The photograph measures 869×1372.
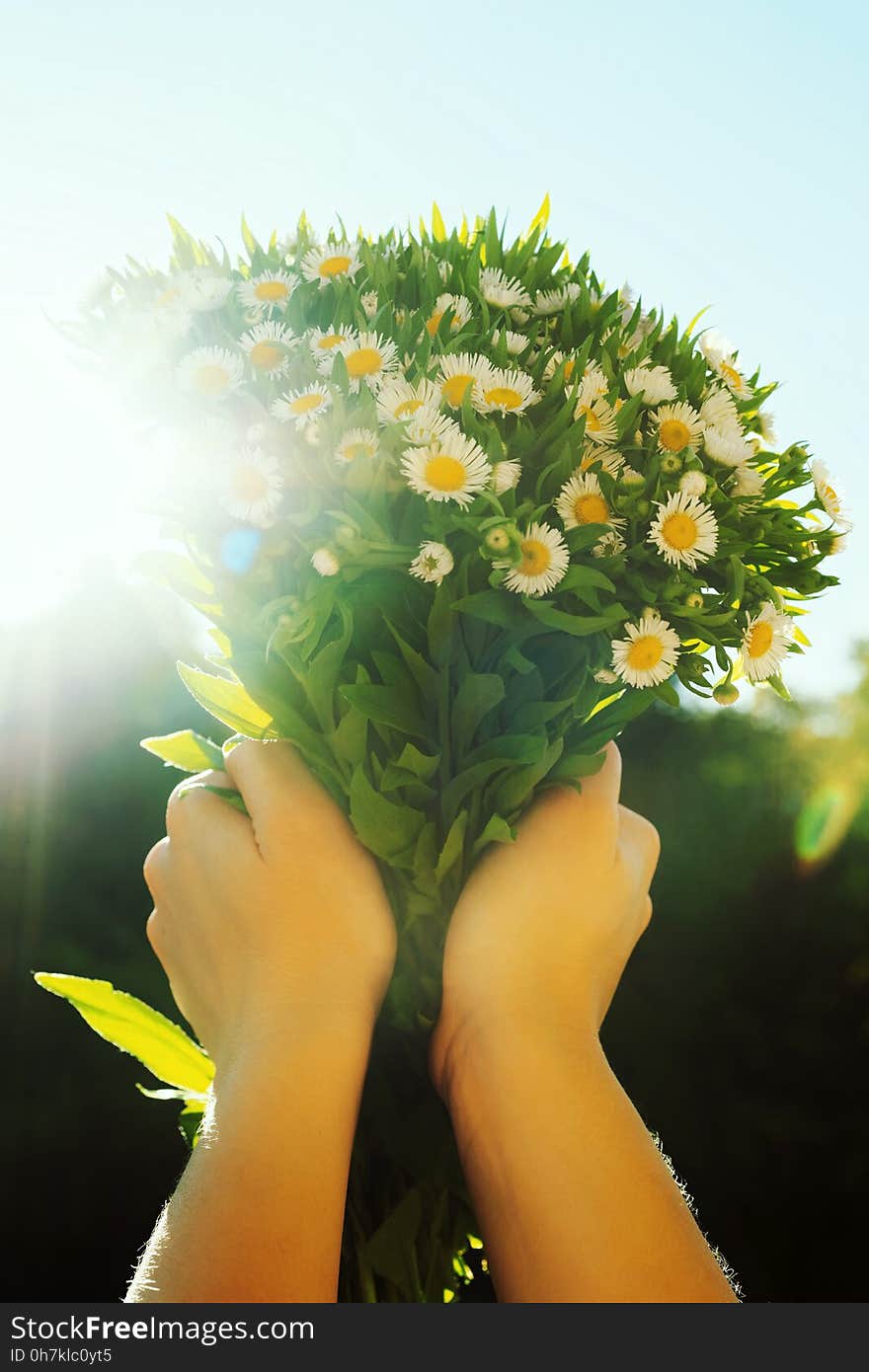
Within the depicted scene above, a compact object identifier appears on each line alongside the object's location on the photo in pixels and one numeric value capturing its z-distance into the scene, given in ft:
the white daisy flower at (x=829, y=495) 2.29
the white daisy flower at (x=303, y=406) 2.08
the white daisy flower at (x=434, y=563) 2.06
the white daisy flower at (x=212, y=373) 2.17
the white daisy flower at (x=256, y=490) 2.08
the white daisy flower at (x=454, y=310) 2.21
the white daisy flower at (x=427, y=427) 2.06
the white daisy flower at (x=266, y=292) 2.27
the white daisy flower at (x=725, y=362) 2.37
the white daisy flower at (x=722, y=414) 2.25
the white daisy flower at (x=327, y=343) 2.14
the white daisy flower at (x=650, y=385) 2.21
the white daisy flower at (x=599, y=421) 2.17
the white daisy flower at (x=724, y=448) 2.21
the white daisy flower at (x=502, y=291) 2.30
